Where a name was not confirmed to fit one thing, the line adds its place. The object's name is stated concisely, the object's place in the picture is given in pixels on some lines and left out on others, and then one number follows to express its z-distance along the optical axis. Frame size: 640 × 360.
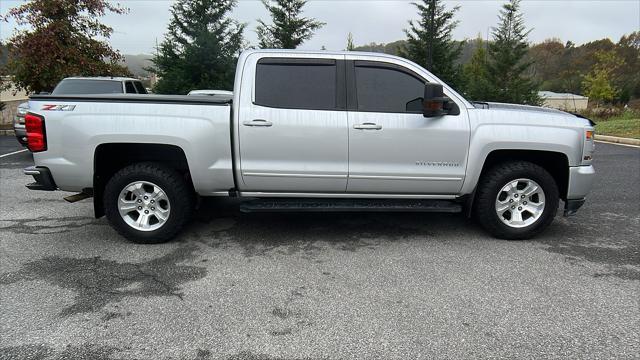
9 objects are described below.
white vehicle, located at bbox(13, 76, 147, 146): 9.62
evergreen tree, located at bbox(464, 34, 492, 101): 23.45
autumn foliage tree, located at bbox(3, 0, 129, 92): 13.66
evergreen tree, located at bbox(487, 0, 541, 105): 23.30
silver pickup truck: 4.26
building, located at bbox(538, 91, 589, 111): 41.38
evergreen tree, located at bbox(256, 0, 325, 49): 18.00
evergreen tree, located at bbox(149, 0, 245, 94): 15.20
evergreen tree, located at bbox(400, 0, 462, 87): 19.58
